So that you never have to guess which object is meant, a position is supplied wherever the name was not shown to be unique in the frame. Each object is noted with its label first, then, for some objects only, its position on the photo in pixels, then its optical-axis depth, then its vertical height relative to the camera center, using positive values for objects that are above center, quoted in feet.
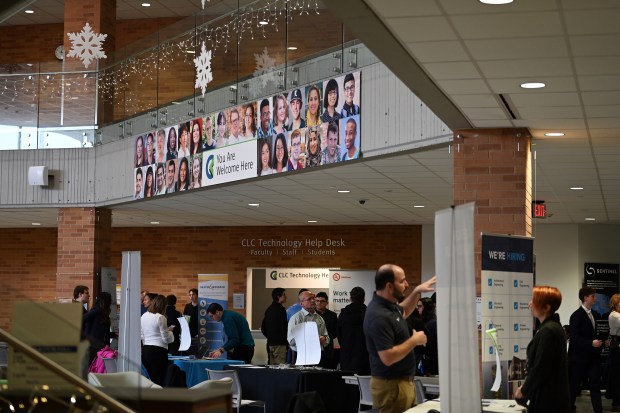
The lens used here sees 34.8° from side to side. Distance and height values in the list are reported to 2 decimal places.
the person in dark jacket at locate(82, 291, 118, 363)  39.37 -1.36
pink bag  36.15 -2.75
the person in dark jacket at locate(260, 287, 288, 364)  47.75 -2.19
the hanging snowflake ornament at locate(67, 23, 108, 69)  58.08 +14.01
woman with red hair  22.57 -2.01
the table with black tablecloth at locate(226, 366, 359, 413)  37.01 -3.87
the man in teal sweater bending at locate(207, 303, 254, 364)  44.78 -2.35
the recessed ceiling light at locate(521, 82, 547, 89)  25.41 +5.15
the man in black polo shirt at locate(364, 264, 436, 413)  22.54 -1.31
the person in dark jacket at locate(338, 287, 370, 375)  39.73 -2.21
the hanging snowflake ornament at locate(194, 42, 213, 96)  48.11 +10.55
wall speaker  58.39 +6.29
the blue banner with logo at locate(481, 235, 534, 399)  26.78 -0.58
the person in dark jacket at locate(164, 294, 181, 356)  50.85 -2.20
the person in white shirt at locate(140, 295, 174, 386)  40.47 -2.41
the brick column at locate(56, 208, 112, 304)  58.13 +1.99
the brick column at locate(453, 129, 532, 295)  31.65 +3.47
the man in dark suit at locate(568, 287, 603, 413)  42.11 -2.75
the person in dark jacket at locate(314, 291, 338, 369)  46.07 -2.02
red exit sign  44.34 +3.35
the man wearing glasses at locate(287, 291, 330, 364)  43.96 -1.58
